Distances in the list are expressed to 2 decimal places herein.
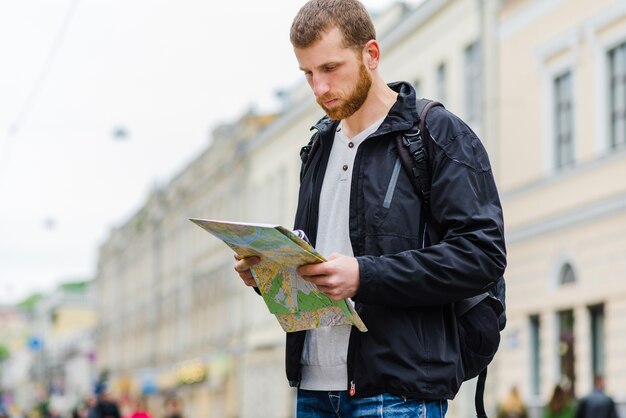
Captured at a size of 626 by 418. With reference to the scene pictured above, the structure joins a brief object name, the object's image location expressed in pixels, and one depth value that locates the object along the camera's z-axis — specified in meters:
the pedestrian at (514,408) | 24.31
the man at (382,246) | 4.09
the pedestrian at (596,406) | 19.84
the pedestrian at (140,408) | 18.23
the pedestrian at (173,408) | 27.63
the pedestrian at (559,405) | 20.28
